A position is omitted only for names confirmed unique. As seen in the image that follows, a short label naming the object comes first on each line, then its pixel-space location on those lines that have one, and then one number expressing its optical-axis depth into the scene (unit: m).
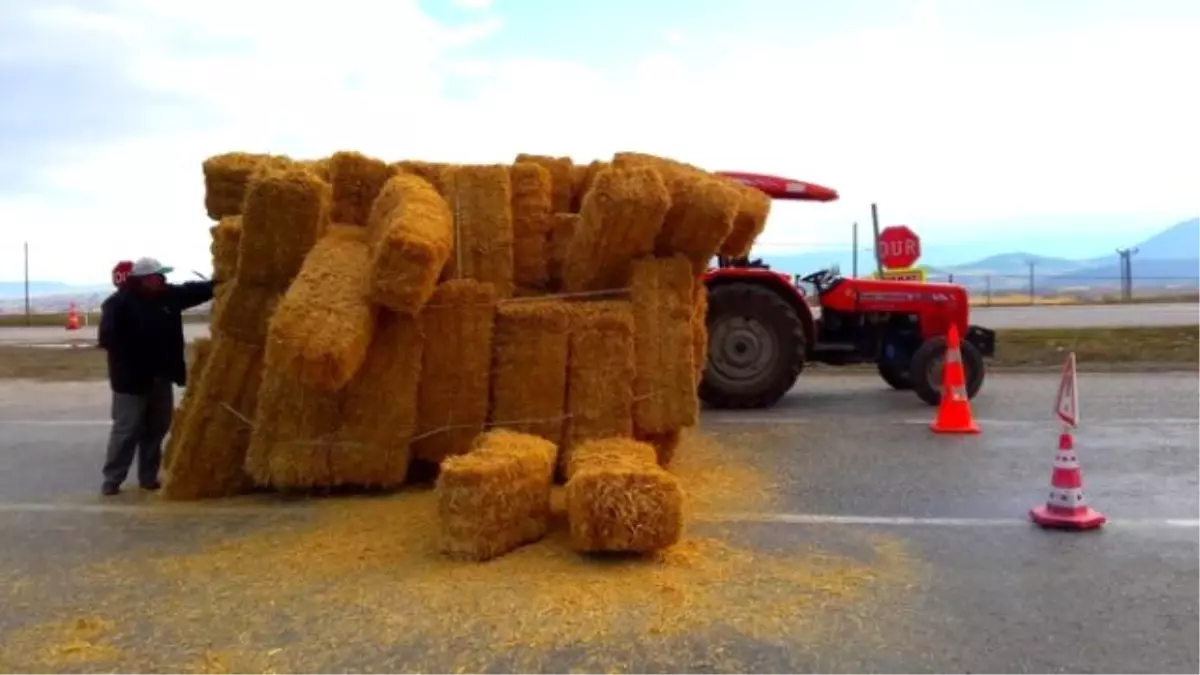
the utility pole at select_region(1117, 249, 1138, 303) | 40.97
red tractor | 12.34
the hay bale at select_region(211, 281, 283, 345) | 7.93
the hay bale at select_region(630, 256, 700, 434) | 7.98
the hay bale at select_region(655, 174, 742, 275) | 7.97
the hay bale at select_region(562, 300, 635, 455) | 7.85
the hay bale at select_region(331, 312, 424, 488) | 7.59
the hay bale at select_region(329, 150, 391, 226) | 8.67
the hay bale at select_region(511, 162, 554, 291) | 8.68
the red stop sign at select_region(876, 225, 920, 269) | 19.19
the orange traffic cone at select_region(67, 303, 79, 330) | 36.00
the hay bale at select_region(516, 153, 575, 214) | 9.06
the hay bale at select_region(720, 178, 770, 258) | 9.18
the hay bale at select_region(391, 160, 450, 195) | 8.71
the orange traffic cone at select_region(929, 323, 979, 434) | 10.28
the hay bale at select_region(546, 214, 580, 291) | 8.77
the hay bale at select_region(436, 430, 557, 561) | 5.94
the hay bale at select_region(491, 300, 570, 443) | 7.89
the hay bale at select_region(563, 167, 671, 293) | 7.61
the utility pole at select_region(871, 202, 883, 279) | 16.66
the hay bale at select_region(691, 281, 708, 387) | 8.99
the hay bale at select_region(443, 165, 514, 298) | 8.27
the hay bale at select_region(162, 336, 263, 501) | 7.81
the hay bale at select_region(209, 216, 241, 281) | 8.48
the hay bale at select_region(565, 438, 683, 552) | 5.77
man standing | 8.09
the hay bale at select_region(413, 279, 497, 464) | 7.82
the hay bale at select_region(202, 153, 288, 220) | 8.91
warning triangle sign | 7.26
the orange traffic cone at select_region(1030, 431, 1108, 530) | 6.64
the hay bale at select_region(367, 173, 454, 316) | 6.85
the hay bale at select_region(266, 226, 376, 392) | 6.59
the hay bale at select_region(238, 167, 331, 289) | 7.55
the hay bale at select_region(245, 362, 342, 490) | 7.52
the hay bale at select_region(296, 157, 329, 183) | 8.65
